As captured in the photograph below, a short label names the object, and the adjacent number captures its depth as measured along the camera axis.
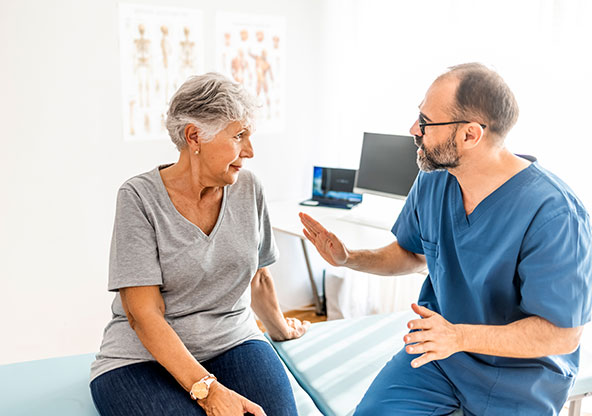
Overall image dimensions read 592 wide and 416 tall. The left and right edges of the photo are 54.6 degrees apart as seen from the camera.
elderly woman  1.40
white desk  2.45
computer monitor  2.70
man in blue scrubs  1.28
